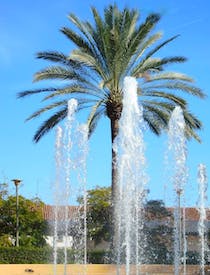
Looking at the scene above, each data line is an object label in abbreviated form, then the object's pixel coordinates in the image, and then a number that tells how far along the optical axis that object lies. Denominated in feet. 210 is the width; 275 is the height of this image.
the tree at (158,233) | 79.51
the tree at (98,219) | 112.06
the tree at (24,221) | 106.11
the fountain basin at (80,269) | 63.93
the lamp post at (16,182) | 87.56
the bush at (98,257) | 76.73
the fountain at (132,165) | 55.21
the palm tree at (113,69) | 68.28
